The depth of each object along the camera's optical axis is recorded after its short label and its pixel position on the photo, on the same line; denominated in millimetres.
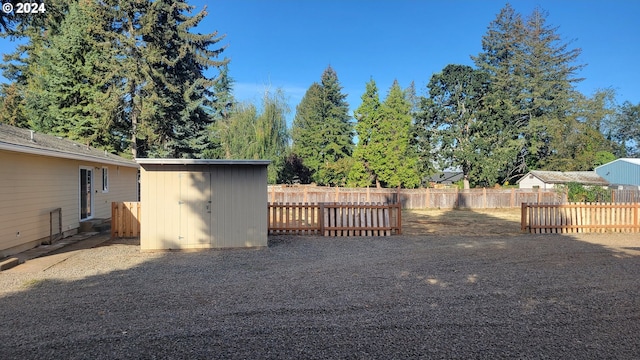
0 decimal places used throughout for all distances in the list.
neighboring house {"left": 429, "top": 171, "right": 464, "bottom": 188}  50575
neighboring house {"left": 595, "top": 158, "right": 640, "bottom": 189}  28438
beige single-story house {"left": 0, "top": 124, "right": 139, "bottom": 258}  7215
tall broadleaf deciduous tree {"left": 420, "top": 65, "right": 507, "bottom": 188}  29422
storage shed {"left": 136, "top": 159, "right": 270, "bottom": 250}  7988
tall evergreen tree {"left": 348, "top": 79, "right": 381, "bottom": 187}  29453
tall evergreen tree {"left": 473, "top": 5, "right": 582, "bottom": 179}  33719
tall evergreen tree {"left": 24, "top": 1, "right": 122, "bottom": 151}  20672
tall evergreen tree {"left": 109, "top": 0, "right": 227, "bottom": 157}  20641
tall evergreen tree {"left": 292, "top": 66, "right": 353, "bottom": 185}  32844
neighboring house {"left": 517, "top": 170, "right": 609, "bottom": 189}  26750
